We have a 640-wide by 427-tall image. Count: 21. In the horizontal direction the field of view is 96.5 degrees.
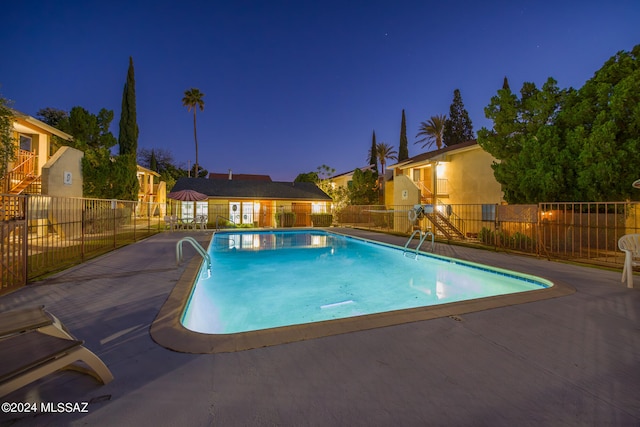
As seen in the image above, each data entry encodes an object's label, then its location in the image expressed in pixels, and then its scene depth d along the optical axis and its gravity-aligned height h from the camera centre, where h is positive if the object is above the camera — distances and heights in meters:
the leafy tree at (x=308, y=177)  35.43 +4.77
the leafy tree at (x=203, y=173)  53.06 +7.72
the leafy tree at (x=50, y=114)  27.20 +9.97
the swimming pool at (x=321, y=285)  5.53 -1.88
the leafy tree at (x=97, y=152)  15.41 +3.54
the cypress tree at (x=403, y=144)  41.19 +9.97
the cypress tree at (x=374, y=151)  43.00 +9.14
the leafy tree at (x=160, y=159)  52.16 +10.54
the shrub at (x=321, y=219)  22.14 -0.51
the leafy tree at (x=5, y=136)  9.39 +2.73
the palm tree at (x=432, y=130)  36.47 +10.42
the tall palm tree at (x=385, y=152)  41.75 +8.84
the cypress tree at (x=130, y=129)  19.14 +7.30
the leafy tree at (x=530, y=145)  10.77 +2.79
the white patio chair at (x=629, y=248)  4.93 -0.69
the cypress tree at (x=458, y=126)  37.06 +11.09
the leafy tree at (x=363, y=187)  25.91 +2.28
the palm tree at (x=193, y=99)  34.69 +14.06
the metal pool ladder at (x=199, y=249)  7.11 -1.06
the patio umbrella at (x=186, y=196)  16.86 +1.12
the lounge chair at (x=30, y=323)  1.91 -0.75
